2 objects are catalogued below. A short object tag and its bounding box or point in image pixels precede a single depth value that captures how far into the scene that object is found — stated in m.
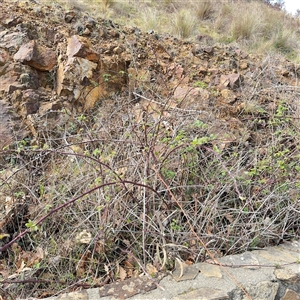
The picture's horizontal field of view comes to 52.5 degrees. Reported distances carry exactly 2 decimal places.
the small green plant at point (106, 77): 3.16
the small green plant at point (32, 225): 1.49
